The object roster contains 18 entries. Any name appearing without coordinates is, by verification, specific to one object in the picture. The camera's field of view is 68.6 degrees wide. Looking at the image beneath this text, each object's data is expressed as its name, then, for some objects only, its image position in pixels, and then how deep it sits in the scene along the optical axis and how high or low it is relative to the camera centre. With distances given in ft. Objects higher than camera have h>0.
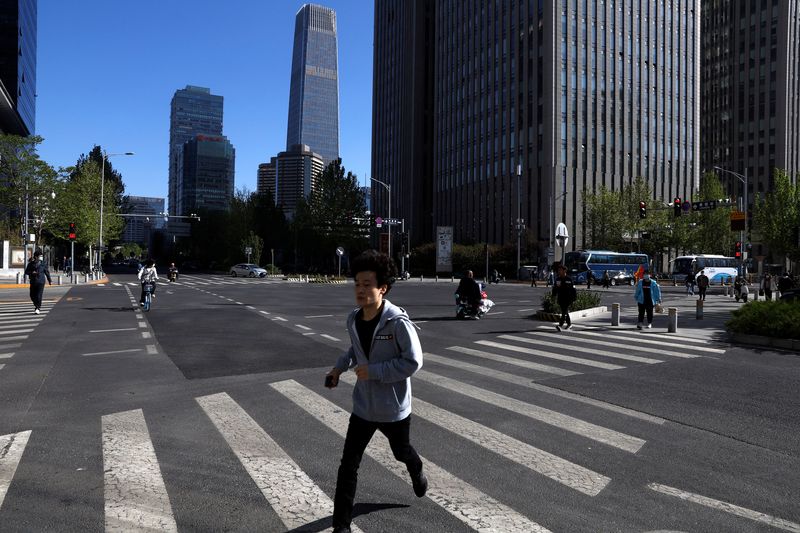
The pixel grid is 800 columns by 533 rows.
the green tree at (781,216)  175.52 +15.75
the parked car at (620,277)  168.55 -3.31
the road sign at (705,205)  120.87 +12.82
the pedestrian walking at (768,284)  78.31 -2.59
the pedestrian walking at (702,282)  82.72 -2.28
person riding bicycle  62.86 -1.52
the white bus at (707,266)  167.84 +0.07
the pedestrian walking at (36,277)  59.21 -1.88
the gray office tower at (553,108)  219.61 +63.85
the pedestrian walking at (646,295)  52.60 -2.67
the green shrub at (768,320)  40.50 -3.80
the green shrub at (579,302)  58.75 -3.96
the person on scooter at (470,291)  60.23 -2.85
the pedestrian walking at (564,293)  50.14 -2.40
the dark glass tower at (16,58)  214.90 +81.09
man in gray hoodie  11.29 -2.04
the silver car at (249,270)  195.00 -3.09
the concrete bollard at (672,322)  49.54 -4.74
